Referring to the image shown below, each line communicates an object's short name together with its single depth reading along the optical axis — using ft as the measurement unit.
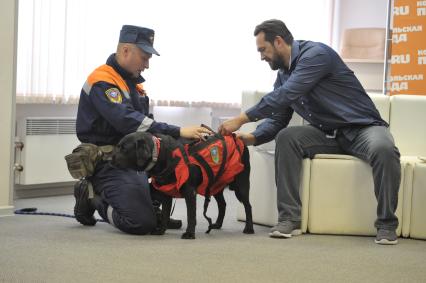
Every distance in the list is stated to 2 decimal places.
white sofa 11.26
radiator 14.79
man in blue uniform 10.67
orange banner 17.11
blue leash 12.43
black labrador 9.98
